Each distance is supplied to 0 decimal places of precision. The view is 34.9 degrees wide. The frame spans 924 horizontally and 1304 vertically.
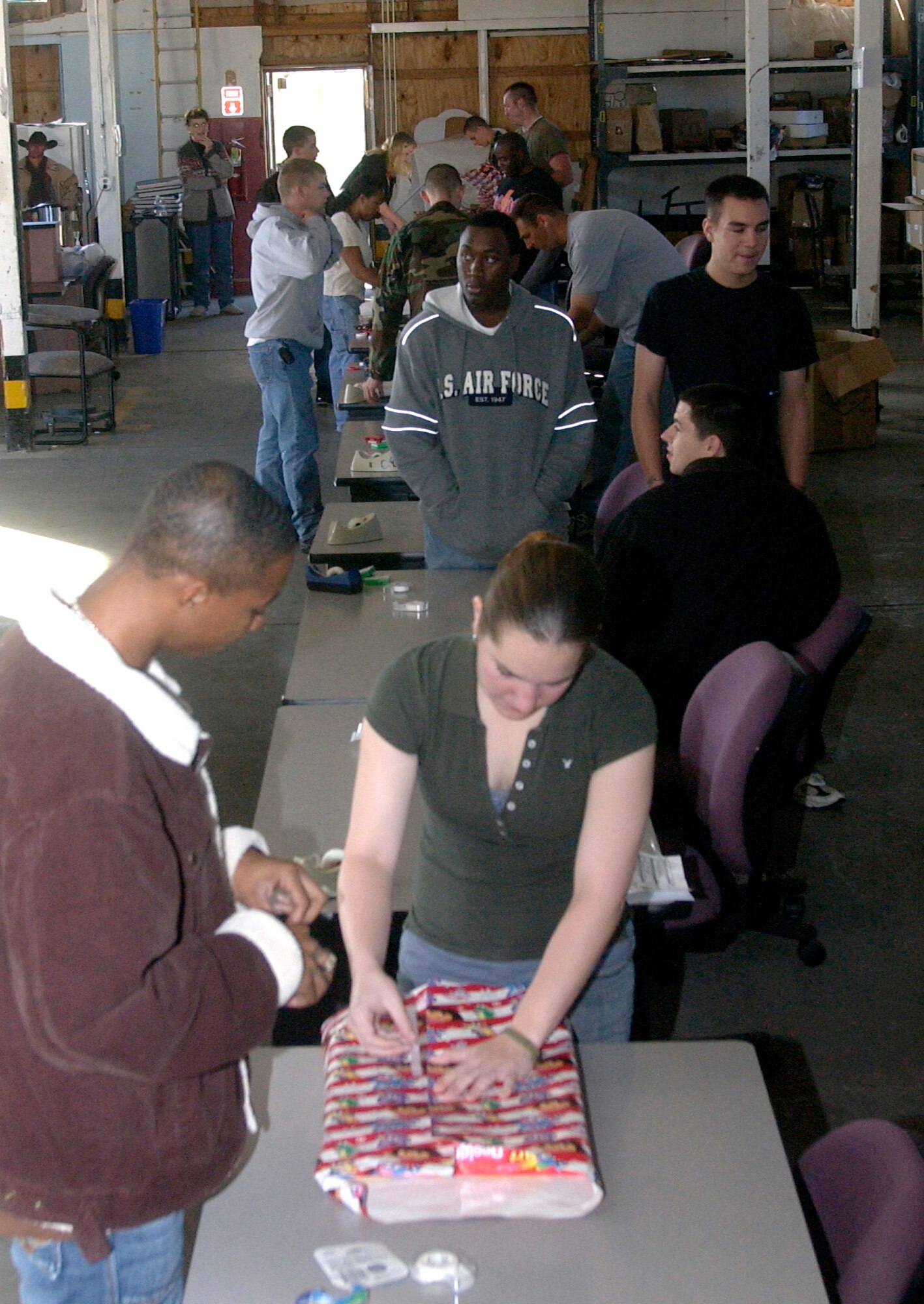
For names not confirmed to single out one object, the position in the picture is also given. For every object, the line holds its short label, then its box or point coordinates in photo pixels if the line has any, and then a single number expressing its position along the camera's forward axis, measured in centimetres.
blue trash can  1332
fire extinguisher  1681
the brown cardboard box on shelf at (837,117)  1603
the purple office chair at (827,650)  361
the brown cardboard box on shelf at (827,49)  1569
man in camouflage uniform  596
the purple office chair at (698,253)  812
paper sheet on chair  248
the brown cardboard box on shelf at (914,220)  1098
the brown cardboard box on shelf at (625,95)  1585
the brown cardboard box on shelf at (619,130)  1572
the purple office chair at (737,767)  292
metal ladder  1673
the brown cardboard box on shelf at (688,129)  1589
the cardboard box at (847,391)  890
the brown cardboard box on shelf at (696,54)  1595
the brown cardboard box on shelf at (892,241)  1636
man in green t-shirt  993
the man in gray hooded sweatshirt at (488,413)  392
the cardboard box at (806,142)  1573
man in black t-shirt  436
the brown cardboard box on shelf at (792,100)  1595
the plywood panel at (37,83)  1680
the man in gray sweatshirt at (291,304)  635
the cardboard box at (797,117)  1557
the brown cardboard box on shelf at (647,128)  1573
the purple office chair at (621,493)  488
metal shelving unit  1066
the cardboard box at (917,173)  1141
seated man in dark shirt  353
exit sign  1675
